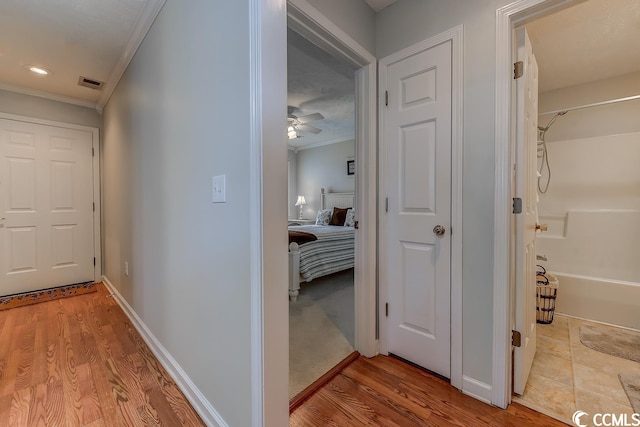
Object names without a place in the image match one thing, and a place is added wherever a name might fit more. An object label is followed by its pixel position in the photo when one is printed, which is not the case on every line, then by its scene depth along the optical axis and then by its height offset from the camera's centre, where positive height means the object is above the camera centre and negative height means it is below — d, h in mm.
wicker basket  2236 -781
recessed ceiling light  2432 +1370
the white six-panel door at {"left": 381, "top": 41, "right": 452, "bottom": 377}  1504 +31
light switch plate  1086 +90
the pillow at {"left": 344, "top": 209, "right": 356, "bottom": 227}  4575 -175
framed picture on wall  5477 +918
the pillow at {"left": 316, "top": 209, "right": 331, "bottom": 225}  5177 -157
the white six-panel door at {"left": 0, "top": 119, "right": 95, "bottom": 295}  2852 +49
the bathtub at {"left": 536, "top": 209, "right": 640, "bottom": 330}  2221 -521
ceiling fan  3622 +1371
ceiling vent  2717 +1389
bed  2820 -549
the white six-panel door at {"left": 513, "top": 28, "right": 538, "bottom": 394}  1330 +9
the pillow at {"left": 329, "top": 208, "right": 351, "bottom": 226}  4852 -127
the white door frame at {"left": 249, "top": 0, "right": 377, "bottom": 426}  902 -19
